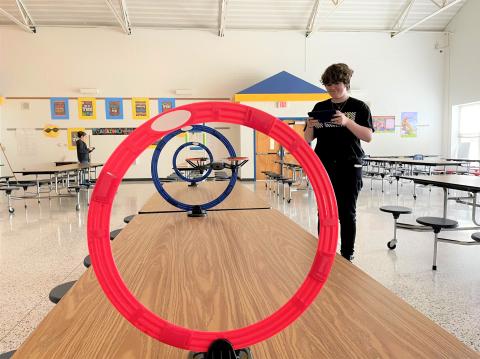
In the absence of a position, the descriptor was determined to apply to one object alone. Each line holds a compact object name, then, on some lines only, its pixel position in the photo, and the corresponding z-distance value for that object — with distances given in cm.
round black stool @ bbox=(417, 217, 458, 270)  294
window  1149
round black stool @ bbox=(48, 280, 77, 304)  121
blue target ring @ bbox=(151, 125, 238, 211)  182
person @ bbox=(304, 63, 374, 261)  208
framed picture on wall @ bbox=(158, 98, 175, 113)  1159
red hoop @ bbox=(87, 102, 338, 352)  43
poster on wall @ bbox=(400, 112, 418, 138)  1256
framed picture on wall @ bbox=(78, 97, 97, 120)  1136
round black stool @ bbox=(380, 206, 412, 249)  353
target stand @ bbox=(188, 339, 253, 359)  48
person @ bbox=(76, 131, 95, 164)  895
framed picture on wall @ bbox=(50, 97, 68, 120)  1125
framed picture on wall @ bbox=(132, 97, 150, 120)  1151
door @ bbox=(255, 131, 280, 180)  1137
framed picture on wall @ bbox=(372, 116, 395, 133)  1248
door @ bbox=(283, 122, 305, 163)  910
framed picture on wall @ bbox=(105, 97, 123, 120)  1144
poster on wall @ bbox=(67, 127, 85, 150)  1145
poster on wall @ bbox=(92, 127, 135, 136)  1152
